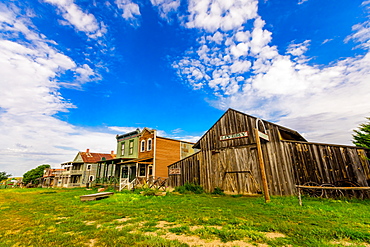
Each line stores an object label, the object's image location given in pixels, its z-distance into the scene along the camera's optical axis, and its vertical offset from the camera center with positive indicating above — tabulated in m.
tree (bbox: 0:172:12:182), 63.91 +1.93
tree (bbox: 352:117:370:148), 13.68 +3.22
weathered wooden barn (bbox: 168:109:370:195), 10.25 +0.87
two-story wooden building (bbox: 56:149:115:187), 42.75 +2.01
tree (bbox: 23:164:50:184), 58.09 +1.93
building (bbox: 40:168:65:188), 47.16 +0.78
